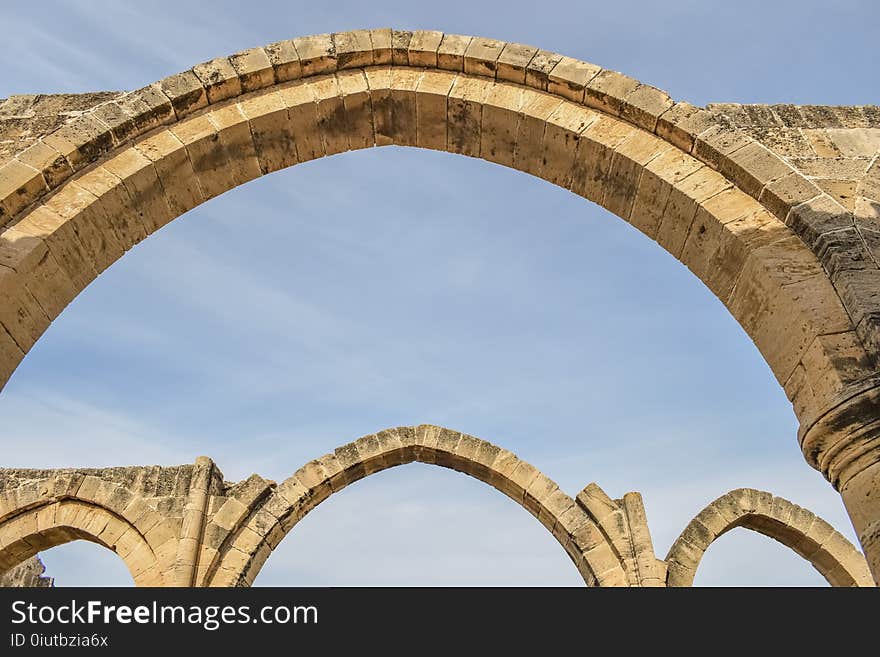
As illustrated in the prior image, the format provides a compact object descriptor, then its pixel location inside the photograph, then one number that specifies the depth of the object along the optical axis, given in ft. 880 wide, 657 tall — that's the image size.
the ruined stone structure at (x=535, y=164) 10.77
